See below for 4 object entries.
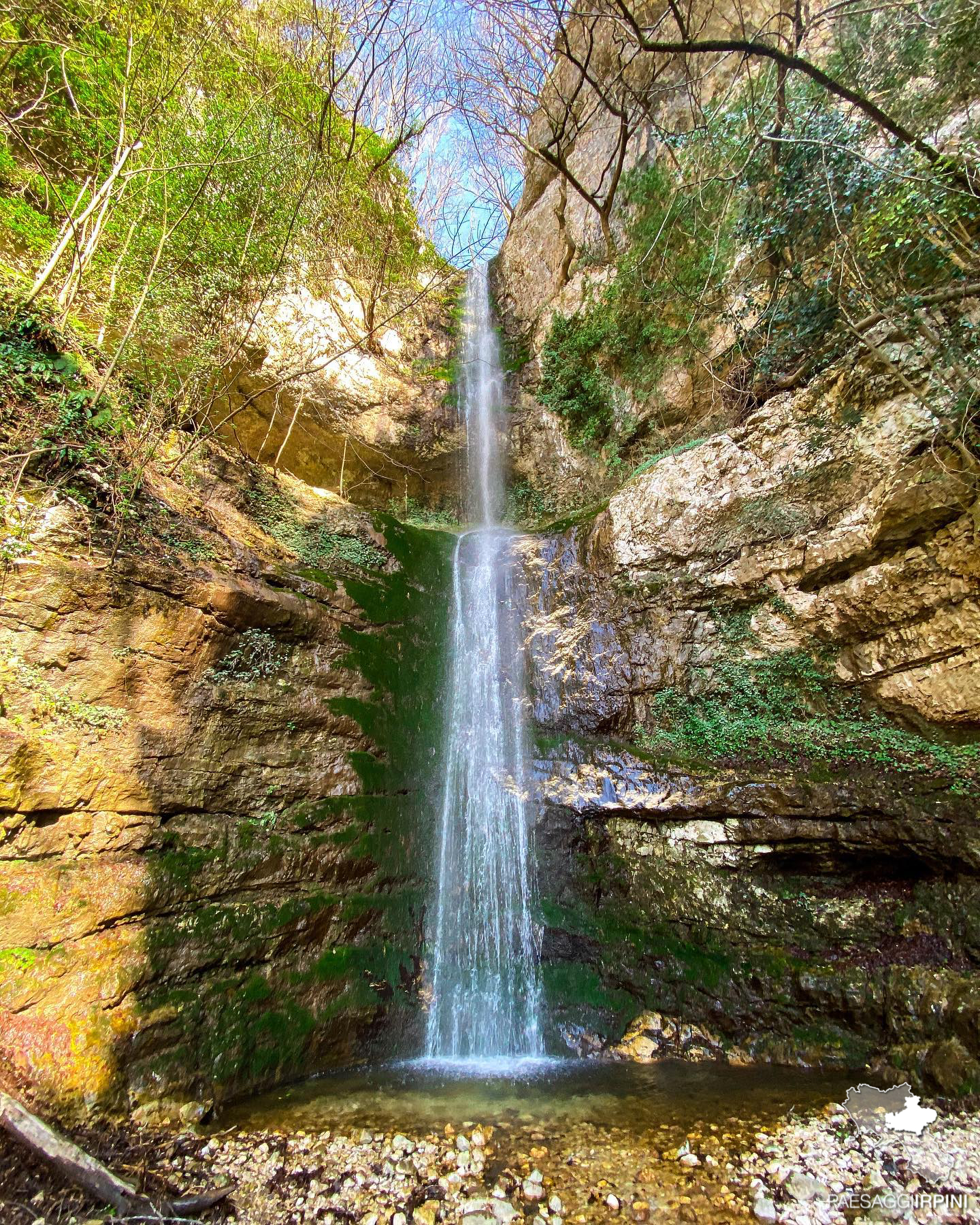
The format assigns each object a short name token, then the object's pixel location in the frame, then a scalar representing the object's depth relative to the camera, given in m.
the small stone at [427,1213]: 2.51
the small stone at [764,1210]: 2.49
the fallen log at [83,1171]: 2.39
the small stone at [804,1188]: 2.59
